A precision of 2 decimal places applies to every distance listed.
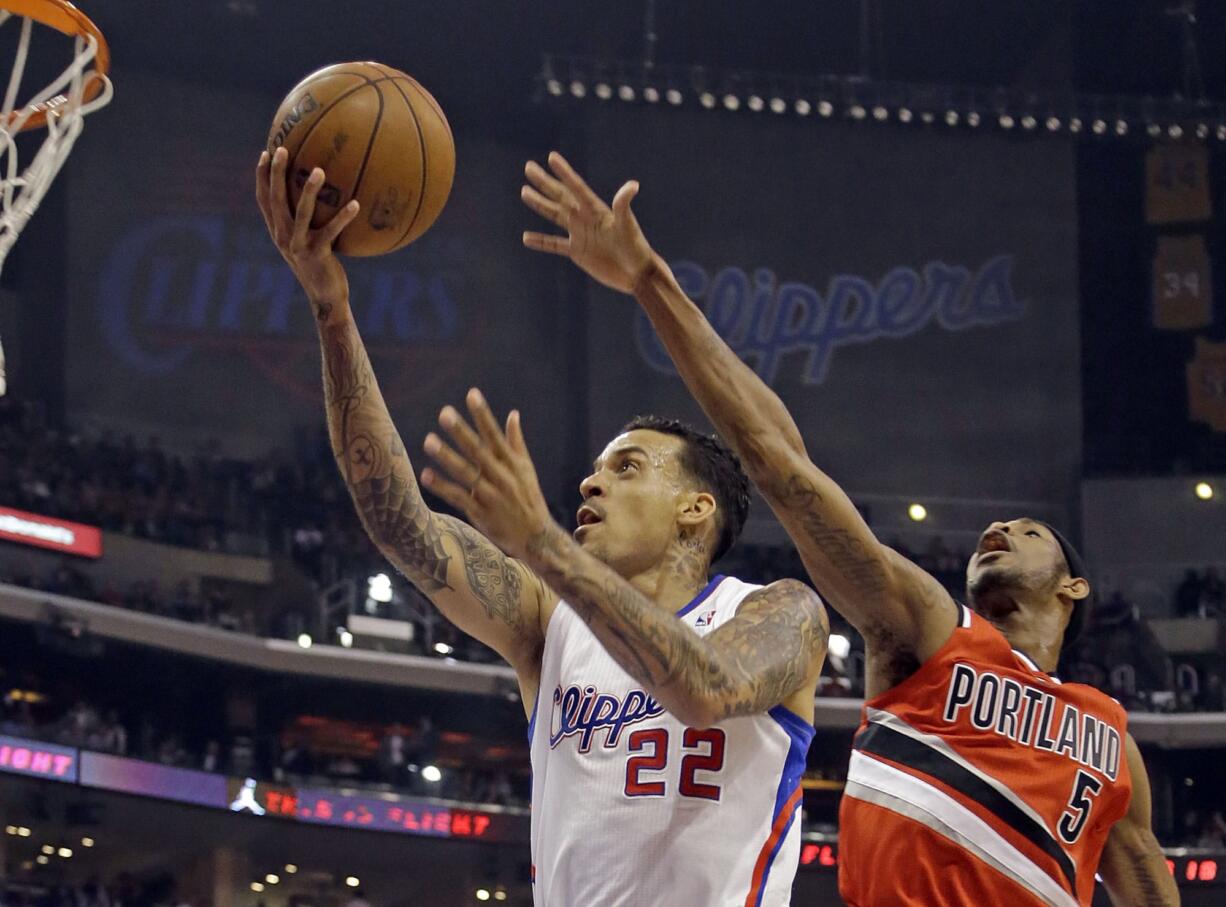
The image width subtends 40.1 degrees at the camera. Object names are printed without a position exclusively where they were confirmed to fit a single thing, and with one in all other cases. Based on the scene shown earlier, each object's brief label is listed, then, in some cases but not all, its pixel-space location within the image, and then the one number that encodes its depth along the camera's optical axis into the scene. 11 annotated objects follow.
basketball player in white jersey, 2.75
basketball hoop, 6.62
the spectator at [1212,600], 21.86
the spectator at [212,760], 18.53
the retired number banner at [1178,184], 22.73
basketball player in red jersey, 3.53
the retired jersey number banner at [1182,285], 22.75
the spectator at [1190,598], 22.02
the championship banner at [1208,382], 22.83
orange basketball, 3.41
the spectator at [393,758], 19.59
